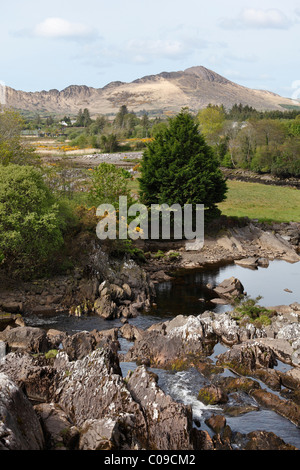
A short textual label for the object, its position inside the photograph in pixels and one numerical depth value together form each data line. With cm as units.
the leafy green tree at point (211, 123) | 12452
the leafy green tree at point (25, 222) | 3052
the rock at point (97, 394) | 1673
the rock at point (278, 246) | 4678
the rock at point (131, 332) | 2670
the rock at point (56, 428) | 1524
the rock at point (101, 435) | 1489
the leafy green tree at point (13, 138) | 4309
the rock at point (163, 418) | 1596
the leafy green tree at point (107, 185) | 4266
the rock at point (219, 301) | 3356
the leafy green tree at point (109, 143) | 13012
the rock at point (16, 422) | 1362
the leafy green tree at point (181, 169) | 4800
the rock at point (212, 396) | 1980
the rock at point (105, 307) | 3020
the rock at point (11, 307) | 3009
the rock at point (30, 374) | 1900
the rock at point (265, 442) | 1627
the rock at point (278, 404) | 1886
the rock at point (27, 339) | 2400
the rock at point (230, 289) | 3470
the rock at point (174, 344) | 2391
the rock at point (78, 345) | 2302
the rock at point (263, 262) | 4438
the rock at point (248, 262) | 4394
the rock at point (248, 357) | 2333
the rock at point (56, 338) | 2480
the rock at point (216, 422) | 1750
